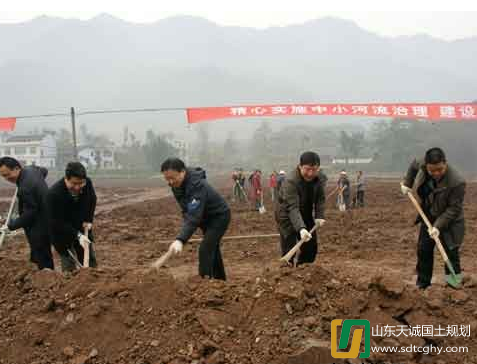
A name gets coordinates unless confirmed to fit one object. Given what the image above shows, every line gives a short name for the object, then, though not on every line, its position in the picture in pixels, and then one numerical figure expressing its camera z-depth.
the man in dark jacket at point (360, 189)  12.71
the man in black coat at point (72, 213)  3.88
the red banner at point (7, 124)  12.78
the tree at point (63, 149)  47.25
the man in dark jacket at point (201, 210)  3.62
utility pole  10.69
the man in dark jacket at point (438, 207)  3.79
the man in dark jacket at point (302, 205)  3.90
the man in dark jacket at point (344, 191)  12.23
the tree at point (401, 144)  38.75
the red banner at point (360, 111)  13.28
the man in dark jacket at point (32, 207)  4.13
